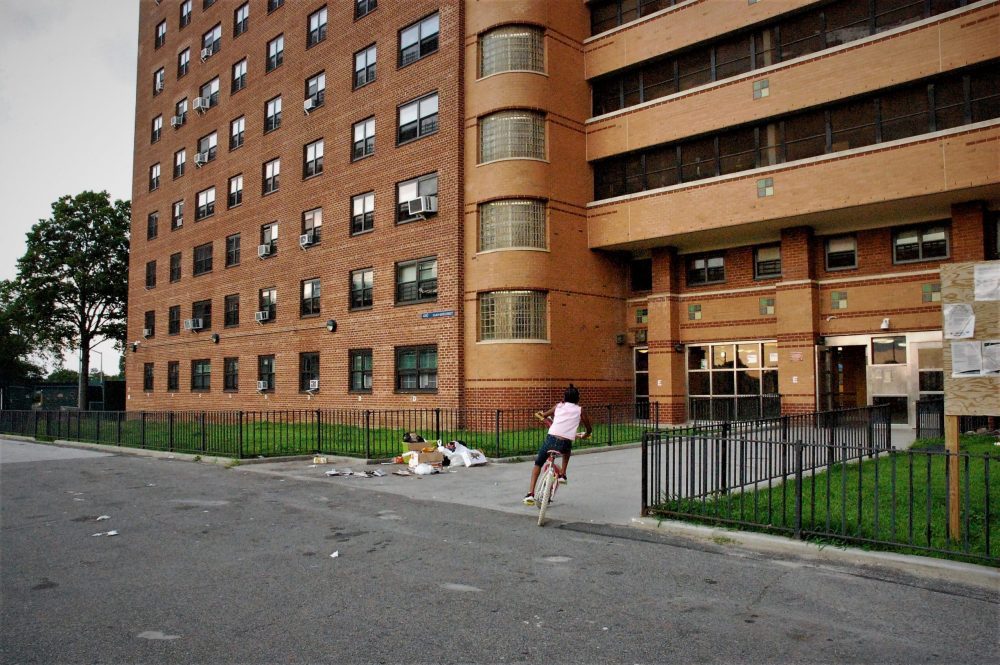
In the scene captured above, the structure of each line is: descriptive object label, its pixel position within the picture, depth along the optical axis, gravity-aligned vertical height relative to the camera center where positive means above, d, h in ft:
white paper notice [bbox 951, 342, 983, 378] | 23.27 +0.15
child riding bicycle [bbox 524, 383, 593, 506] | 30.73 -2.74
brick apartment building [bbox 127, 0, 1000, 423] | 68.08 +18.01
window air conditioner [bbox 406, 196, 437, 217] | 83.56 +19.00
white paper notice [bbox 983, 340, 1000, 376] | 22.98 +0.18
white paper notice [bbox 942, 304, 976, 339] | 23.44 +1.40
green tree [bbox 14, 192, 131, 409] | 175.83 +24.55
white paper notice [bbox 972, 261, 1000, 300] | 23.15 +2.71
